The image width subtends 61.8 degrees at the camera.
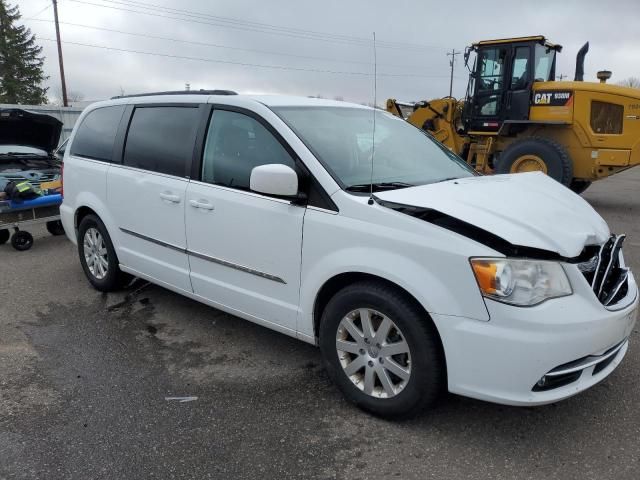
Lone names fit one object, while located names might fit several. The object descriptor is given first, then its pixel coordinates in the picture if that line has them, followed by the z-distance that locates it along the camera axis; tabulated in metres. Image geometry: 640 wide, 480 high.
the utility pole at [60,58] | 29.25
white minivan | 2.47
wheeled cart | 6.69
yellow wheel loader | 9.48
